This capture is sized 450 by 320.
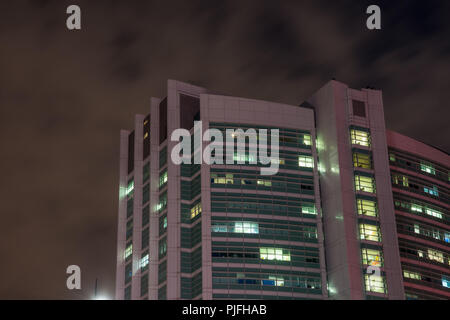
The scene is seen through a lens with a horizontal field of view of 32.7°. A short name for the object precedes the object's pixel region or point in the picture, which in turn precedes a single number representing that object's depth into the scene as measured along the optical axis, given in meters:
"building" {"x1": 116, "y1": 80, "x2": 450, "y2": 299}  163.38
